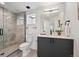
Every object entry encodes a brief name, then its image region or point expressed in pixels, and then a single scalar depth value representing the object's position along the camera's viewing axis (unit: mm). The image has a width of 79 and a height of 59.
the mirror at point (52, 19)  1490
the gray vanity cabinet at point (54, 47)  1011
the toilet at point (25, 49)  1532
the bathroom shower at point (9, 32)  1816
